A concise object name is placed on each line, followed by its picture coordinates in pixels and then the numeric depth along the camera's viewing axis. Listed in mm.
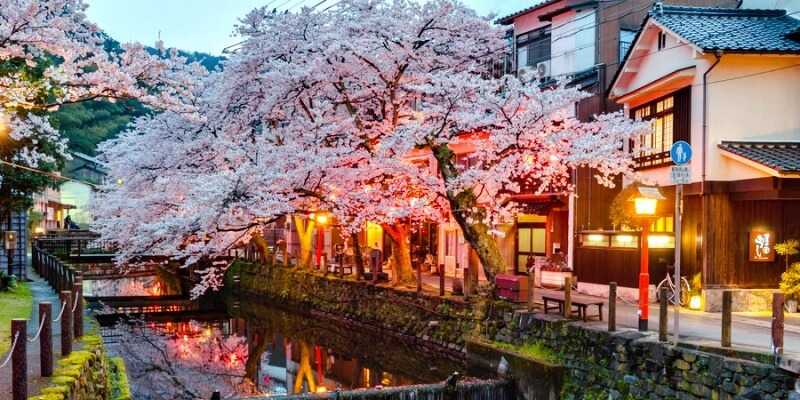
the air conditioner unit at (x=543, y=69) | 25645
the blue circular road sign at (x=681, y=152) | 12547
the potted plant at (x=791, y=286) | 16672
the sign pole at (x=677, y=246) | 11846
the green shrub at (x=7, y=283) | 22016
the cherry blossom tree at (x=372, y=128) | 18312
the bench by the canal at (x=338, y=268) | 27280
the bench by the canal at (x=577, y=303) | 15103
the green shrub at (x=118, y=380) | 13948
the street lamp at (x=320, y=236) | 29525
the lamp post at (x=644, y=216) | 13578
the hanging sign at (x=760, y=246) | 17406
